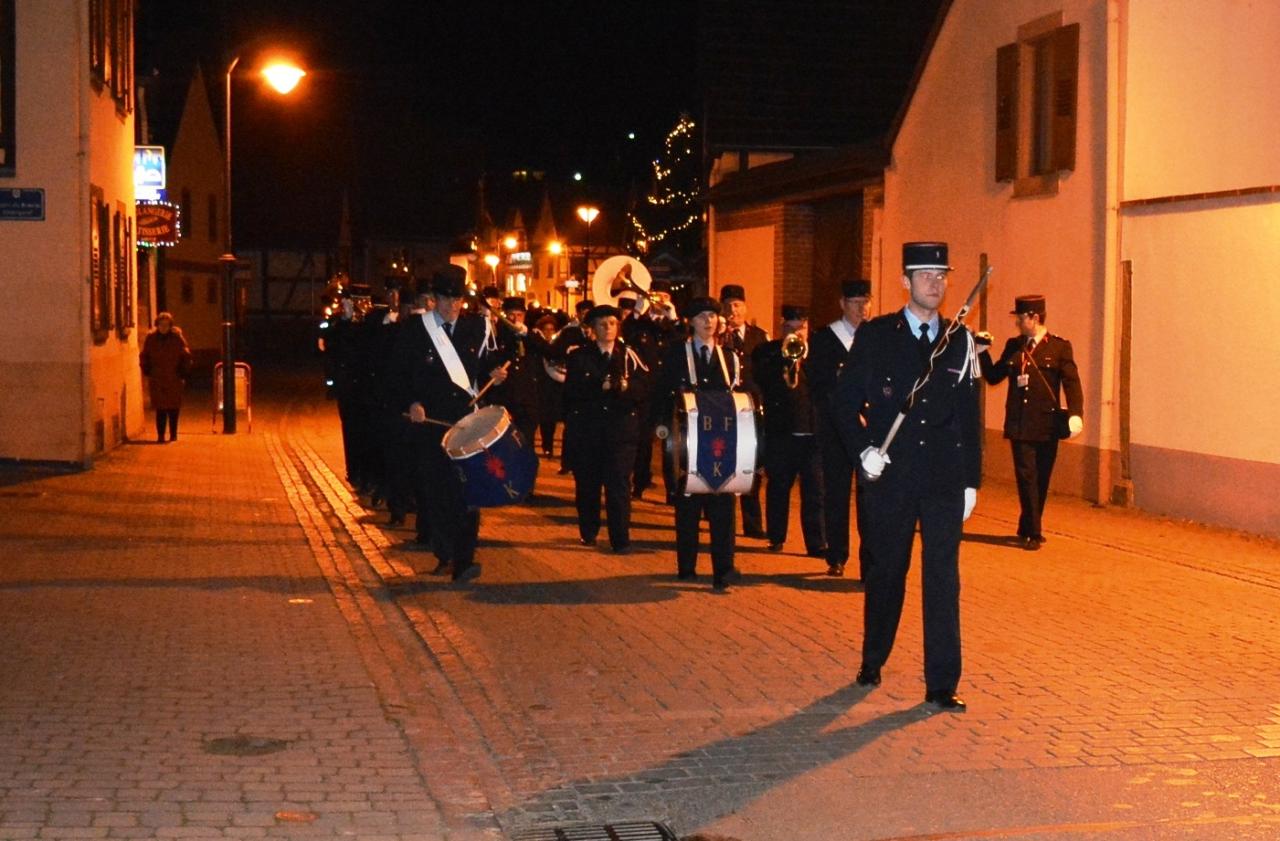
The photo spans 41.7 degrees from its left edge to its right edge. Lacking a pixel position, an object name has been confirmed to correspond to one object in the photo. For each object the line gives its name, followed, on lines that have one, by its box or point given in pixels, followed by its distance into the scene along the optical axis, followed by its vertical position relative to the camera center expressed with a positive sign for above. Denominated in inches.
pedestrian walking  891.4 -33.3
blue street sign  701.9 +43.7
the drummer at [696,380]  438.9 -18.2
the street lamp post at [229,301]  953.5 +5.1
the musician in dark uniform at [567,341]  553.5 -10.3
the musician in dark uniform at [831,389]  454.6 -22.1
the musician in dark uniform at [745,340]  494.3 -9.1
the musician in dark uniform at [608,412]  496.7 -30.4
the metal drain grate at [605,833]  233.0 -72.8
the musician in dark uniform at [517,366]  474.9 -20.1
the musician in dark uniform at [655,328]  518.3 -5.6
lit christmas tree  1553.9 +106.7
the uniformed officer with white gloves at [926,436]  302.8 -22.6
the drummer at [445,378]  446.0 -18.1
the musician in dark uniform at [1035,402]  510.6 -27.5
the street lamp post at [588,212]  1945.6 +117.6
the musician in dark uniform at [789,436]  492.7 -36.9
